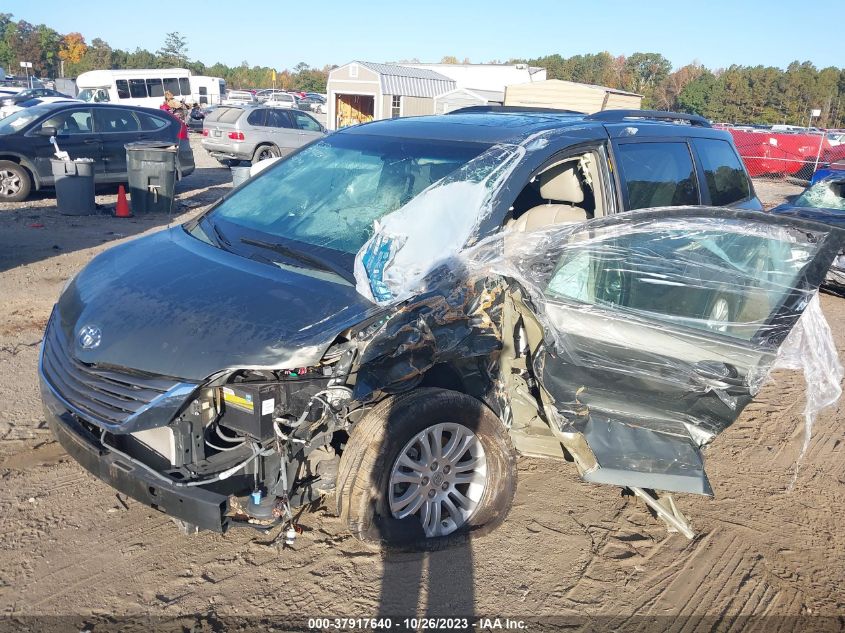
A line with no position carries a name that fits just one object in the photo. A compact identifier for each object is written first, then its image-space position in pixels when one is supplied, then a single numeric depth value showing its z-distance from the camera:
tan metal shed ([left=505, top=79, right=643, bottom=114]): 22.95
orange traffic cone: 11.22
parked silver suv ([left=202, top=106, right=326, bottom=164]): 17.02
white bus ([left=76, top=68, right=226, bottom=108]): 31.89
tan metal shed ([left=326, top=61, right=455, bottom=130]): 31.44
